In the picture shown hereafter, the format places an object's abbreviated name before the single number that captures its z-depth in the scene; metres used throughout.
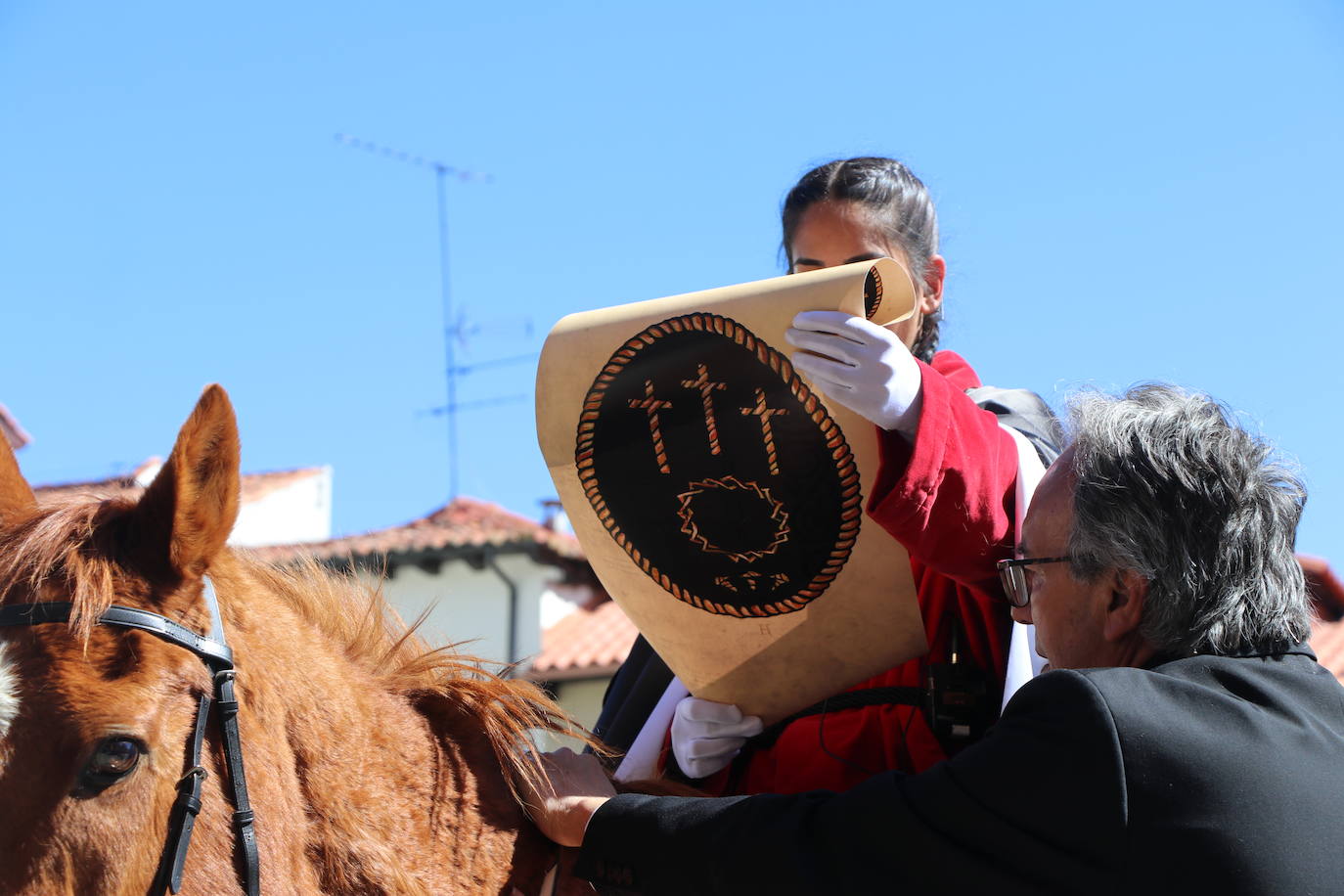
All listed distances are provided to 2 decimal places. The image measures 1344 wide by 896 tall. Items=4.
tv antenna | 17.73
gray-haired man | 2.74
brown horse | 2.80
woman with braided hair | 2.98
